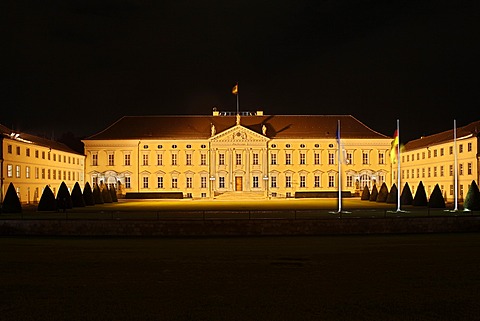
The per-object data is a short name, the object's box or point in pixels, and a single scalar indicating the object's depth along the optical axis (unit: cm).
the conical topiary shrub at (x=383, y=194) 4953
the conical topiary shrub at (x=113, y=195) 5579
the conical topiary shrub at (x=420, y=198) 4159
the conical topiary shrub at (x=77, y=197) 4319
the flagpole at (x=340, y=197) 3232
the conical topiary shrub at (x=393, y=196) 4722
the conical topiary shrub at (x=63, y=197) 3925
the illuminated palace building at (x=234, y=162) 7094
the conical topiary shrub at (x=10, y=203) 3416
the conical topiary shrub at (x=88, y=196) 4677
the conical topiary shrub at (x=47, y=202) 3675
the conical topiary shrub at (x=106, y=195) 5328
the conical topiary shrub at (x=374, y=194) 5242
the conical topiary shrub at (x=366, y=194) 5682
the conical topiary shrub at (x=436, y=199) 3831
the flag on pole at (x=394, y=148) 3656
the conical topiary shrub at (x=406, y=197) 4409
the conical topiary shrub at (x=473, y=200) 3519
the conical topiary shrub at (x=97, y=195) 5013
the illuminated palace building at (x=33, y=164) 5062
